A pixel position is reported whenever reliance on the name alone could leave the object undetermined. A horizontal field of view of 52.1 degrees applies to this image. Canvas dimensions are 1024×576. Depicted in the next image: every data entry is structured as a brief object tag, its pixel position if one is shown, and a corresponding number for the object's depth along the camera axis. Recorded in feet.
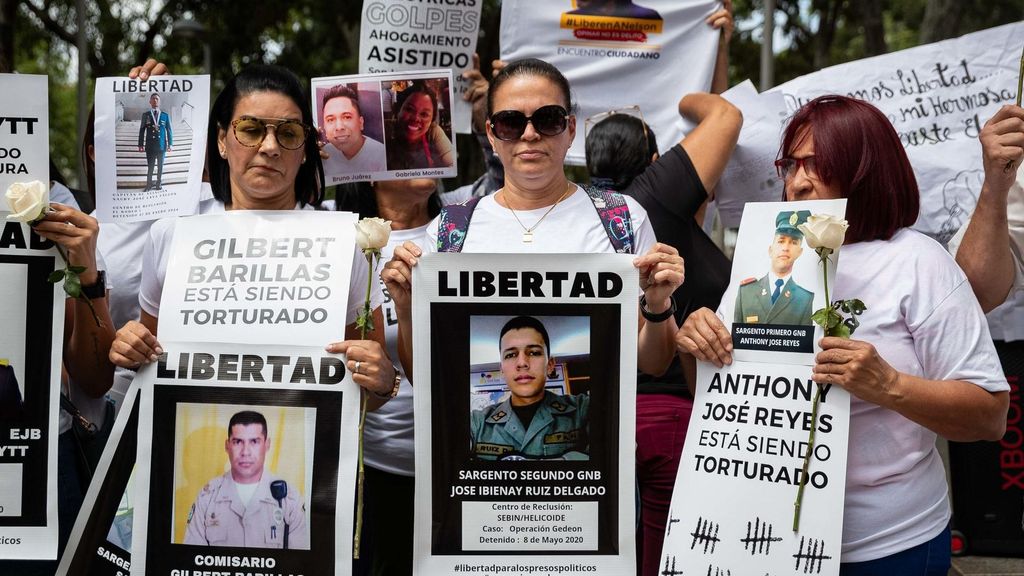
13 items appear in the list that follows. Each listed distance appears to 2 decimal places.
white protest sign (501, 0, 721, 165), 16.12
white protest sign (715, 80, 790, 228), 13.62
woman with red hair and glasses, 8.53
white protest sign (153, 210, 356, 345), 9.79
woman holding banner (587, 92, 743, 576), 11.09
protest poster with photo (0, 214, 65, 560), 9.82
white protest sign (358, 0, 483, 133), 15.08
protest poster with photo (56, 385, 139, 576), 9.61
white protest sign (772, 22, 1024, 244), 14.55
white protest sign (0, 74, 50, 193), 9.96
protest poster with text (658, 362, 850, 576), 8.72
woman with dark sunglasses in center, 9.71
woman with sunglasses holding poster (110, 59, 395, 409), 10.20
